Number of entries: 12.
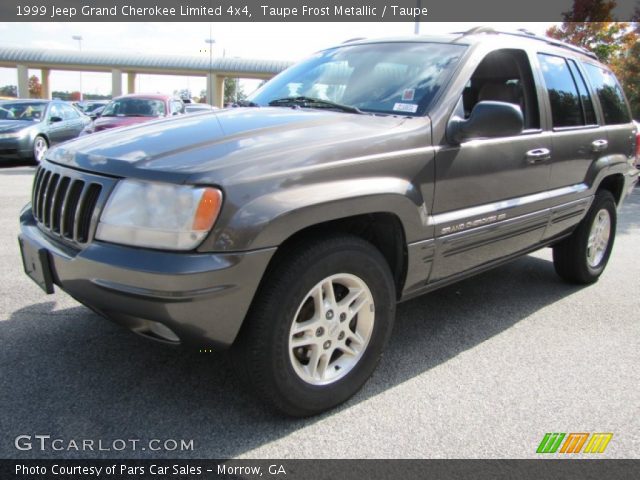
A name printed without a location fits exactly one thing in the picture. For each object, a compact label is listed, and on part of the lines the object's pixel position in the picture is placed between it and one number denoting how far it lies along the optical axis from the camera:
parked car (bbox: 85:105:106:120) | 12.31
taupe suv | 2.02
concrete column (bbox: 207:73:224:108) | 35.53
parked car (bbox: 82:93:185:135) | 11.55
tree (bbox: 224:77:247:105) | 42.22
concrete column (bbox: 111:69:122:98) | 40.41
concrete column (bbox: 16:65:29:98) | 40.94
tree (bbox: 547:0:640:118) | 16.70
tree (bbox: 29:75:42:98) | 65.75
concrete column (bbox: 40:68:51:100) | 43.72
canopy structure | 38.62
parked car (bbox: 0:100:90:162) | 11.12
